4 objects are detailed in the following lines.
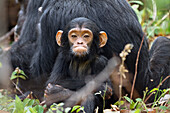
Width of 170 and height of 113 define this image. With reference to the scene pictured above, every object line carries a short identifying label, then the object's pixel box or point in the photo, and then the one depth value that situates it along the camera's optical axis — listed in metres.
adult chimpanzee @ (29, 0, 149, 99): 9.97
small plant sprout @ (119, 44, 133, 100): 7.18
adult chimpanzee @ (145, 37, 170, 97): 10.74
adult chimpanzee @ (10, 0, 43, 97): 12.76
